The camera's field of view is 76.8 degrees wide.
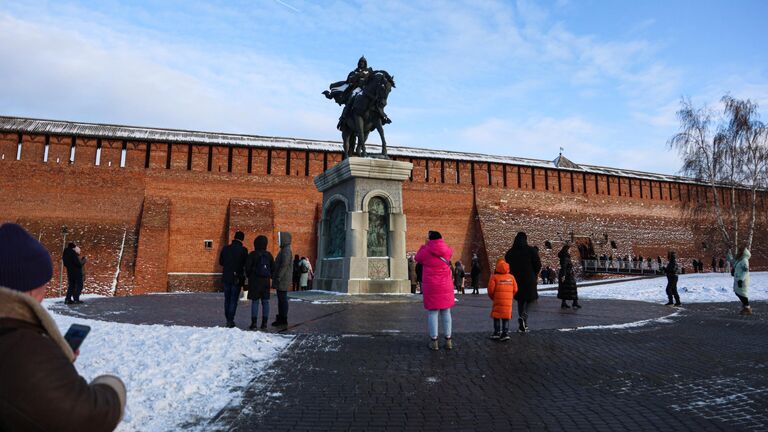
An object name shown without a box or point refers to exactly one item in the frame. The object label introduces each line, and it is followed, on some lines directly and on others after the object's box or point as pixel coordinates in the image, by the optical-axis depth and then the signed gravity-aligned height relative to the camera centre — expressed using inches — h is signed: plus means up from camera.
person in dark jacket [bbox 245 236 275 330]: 253.4 -2.8
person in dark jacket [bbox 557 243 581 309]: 392.5 -8.5
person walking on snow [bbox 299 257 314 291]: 601.0 -2.2
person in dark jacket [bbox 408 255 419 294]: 663.0 -1.3
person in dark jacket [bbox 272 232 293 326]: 256.8 -2.8
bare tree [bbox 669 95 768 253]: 872.9 +210.9
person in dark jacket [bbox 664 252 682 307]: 437.4 -4.7
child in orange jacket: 225.6 -11.1
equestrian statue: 436.8 +157.5
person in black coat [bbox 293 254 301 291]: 646.5 -5.7
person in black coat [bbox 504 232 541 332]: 251.6 -0.3
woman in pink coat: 205.3 -5.2
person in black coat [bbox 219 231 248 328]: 258.8 -1.3
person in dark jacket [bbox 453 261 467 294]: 744.3 -8.9
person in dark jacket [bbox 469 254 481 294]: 698.8 -5.4
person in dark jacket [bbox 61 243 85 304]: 402.3 -0.7
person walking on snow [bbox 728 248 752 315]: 355.6 -5.9
